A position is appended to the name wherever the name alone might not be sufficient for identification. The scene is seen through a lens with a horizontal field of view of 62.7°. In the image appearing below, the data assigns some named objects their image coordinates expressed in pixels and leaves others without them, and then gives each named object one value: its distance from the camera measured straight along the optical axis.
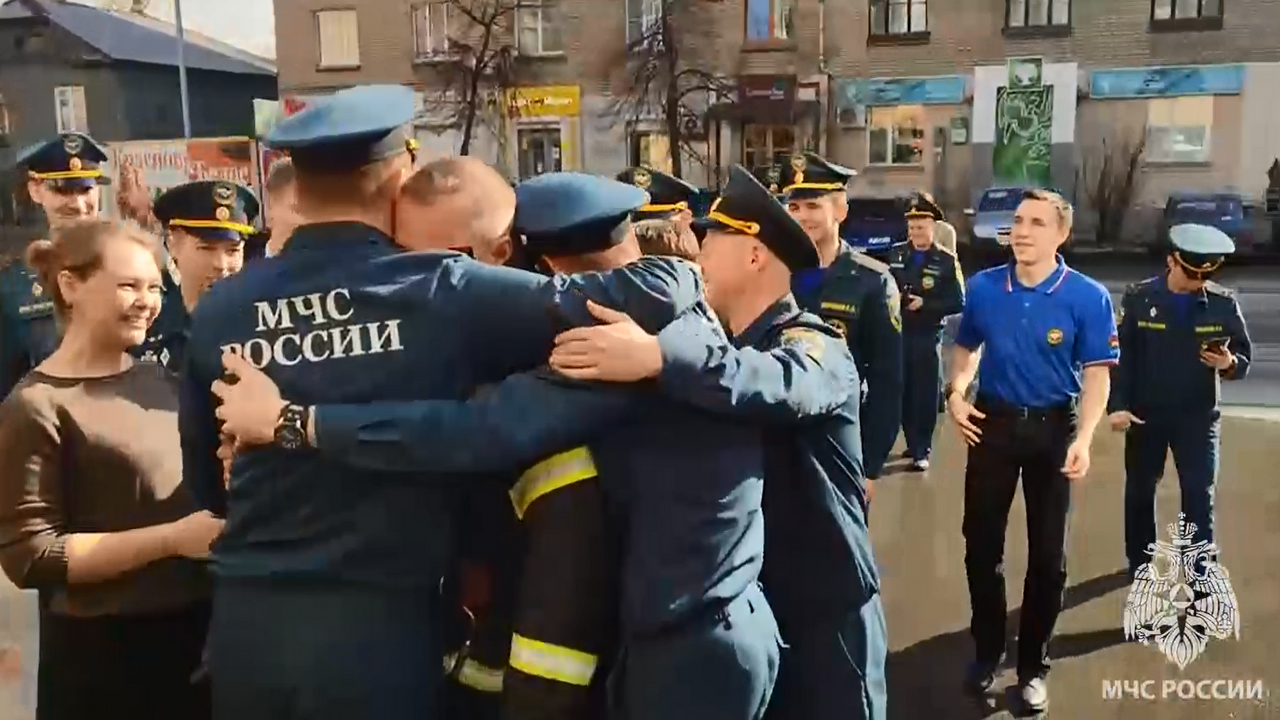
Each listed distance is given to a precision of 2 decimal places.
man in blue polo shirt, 3.39
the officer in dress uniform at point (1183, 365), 4.18
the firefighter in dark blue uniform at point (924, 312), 6.31
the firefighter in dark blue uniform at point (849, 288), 3.85
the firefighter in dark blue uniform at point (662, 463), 1.40
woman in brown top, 1.83
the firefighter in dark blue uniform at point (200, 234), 2.93
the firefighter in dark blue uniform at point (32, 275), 3.69
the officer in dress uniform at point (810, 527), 1.94
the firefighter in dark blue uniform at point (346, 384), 1.44
